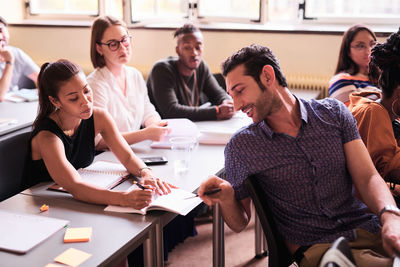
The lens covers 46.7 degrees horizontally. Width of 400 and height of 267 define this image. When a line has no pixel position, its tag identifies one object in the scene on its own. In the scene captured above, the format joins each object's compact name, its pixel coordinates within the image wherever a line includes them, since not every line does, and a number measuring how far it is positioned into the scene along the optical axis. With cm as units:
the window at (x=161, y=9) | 434
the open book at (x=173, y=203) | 156
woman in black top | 165
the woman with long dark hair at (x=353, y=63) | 280
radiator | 380
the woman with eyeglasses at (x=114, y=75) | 251
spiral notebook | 177
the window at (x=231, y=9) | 409
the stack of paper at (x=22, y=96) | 328
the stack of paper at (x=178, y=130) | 229
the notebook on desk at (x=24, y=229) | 134
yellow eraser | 157
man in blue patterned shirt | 152
